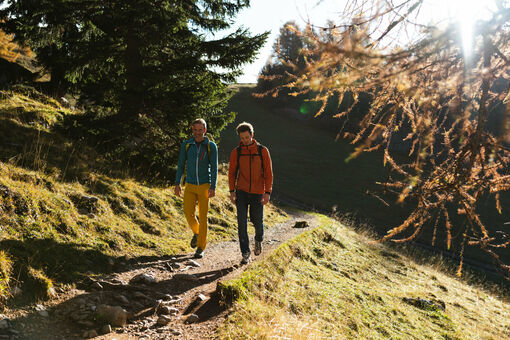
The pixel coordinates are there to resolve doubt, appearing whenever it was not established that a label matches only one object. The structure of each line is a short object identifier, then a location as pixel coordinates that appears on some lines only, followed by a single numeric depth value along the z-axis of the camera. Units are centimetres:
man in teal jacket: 559
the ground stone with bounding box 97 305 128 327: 339
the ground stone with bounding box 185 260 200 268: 556
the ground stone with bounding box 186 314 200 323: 357
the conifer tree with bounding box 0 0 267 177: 783
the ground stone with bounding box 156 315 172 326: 354
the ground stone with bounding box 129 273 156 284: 444
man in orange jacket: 546
